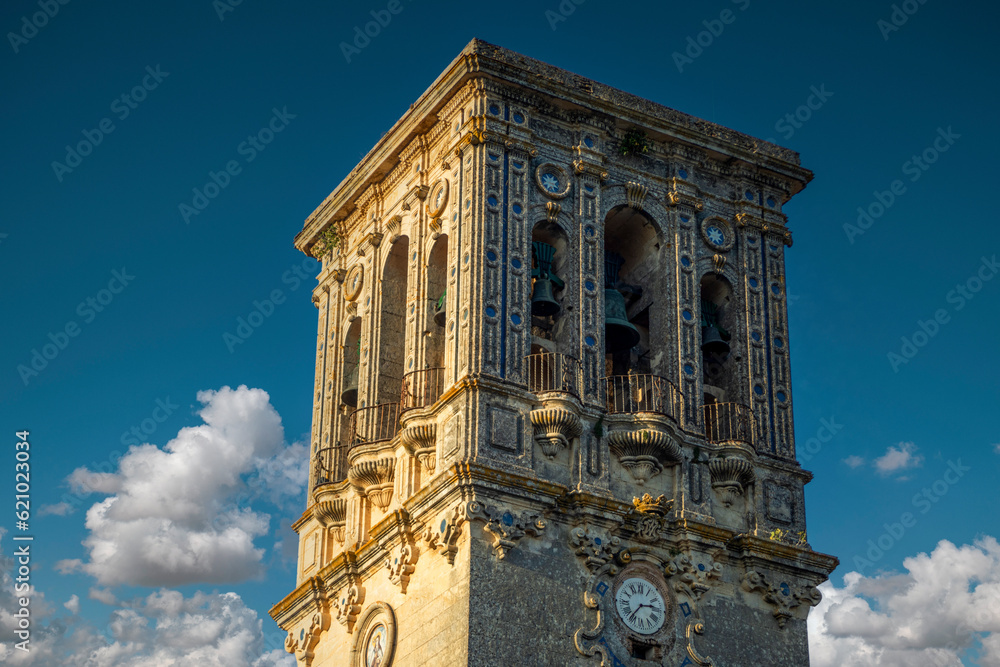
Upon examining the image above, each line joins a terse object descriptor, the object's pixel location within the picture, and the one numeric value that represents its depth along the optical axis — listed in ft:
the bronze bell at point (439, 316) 143.64
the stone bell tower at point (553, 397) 128.06
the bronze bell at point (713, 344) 145.79
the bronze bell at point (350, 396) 153.28
